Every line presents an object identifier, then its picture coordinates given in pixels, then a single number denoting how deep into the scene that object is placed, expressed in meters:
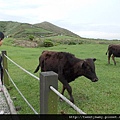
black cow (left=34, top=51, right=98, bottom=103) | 4.98
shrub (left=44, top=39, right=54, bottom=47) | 27.01
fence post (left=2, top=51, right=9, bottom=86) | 6.29
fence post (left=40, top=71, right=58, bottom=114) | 2.27
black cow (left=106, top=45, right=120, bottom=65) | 12.34
